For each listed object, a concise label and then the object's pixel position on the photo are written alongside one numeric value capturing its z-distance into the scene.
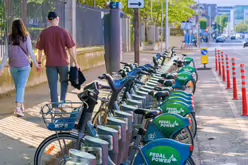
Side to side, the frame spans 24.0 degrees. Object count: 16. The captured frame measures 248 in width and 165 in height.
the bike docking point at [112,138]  4.77
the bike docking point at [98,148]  4.45
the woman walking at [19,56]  9.84
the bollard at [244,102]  11.56
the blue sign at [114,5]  15.07
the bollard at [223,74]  19.52
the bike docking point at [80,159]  4.07
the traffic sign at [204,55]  25.27
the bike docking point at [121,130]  5.21
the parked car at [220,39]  109.12
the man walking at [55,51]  9.66
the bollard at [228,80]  16.92
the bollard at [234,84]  13.90
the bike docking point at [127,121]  5.57
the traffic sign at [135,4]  16.16
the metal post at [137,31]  17.14
